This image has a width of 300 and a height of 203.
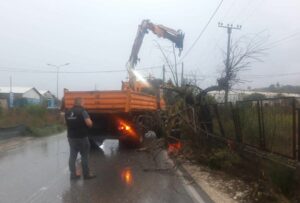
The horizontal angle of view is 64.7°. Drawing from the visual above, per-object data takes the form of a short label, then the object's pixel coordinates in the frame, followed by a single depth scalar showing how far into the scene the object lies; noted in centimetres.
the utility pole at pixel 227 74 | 851
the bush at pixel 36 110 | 1709
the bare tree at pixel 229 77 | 847
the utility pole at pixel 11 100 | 3648
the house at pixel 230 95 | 843
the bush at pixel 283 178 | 390
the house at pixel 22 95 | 3820
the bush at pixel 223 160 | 531
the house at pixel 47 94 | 5692
